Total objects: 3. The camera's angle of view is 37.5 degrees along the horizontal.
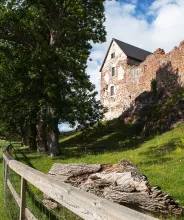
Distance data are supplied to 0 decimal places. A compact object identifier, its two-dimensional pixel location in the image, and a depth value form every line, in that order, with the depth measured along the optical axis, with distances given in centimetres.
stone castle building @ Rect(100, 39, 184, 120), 3281
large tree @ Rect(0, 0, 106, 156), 1978
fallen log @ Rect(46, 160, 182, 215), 574
